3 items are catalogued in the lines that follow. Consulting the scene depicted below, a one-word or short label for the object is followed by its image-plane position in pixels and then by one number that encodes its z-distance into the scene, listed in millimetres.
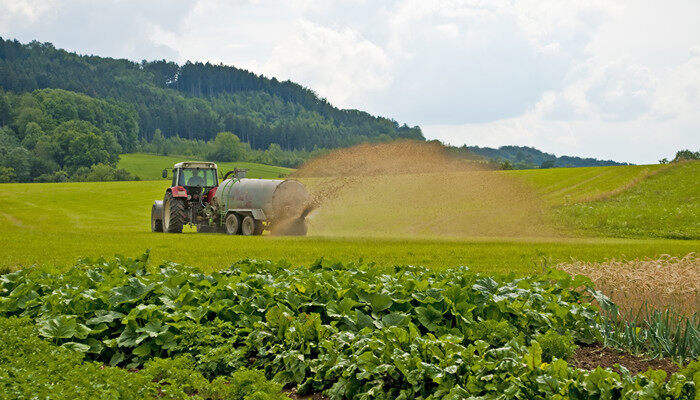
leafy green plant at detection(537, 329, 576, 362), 10969
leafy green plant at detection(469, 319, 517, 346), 11240
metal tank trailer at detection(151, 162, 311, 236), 45406
